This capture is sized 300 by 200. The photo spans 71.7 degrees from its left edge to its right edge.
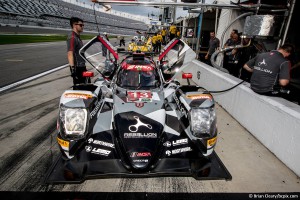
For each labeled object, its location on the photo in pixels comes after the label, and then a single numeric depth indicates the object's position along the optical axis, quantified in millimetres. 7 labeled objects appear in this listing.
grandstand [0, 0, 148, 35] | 39125
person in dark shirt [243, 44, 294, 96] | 3631
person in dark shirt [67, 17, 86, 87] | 4449
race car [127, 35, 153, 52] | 14234
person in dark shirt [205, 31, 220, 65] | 8484
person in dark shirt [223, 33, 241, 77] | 6641
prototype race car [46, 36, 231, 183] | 2484
